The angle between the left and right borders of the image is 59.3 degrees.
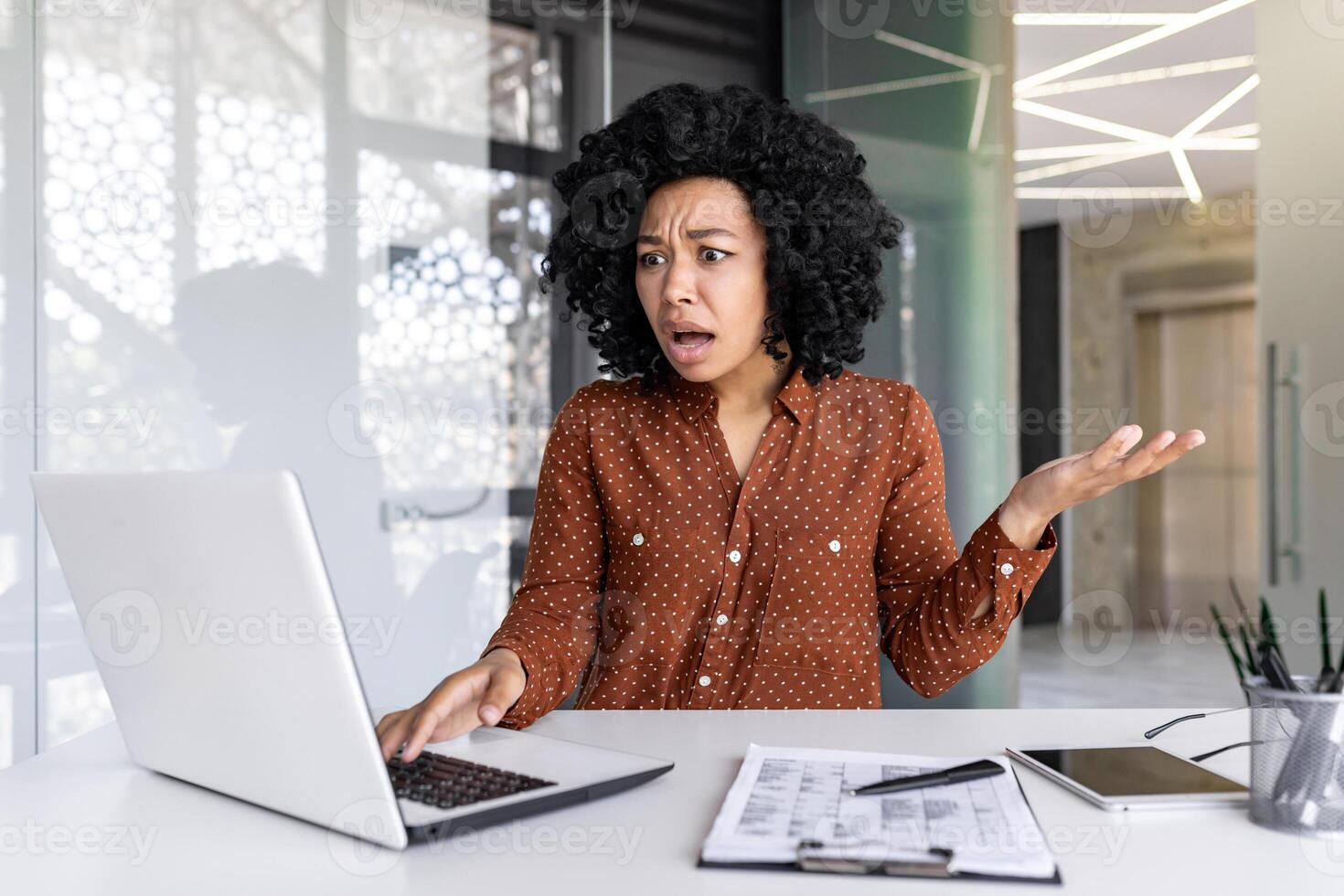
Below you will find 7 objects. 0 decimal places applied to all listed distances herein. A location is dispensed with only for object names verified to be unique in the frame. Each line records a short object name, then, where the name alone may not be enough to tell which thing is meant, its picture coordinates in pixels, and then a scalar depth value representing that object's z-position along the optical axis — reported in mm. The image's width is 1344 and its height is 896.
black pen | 906
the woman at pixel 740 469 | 1635
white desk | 768
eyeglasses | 1089
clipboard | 760
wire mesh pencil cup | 834
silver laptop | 765
